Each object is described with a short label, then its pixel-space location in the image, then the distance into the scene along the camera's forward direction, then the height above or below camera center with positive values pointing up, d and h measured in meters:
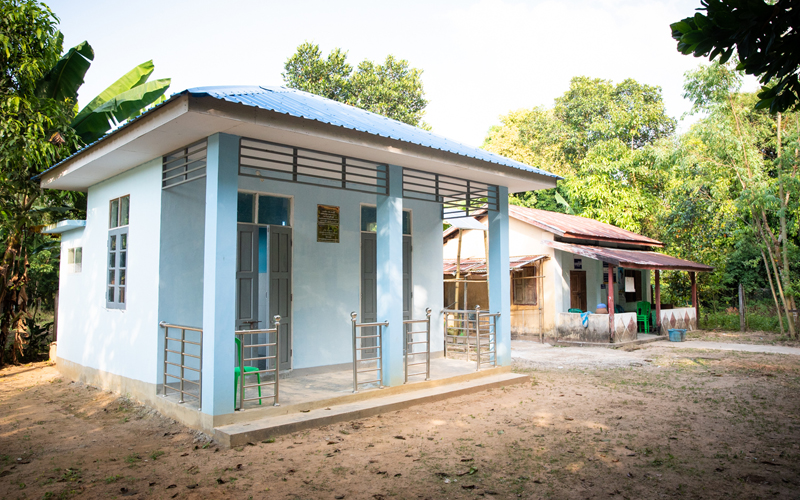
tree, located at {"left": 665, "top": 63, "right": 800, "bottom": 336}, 13.99 +3.52
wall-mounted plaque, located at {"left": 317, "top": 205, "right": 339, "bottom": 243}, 8.15 +1.11
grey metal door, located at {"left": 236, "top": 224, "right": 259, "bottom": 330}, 7.11 +0.24
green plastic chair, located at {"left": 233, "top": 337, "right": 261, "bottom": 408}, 5.53 -0.85
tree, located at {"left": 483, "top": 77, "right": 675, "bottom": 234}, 23.03 +7.68
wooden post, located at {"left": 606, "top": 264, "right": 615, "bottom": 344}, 13.47 -0.70
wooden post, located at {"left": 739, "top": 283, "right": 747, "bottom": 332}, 16.61 -1.04
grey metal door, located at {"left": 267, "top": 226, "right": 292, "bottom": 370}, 7.47 +0.16
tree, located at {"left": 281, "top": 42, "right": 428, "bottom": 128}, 23.91 +9.84
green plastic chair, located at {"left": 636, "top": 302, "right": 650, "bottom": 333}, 16.00 -0.73
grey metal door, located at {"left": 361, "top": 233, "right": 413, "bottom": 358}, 8.70 +0.22
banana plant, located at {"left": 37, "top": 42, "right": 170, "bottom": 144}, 9.55 +3.95
